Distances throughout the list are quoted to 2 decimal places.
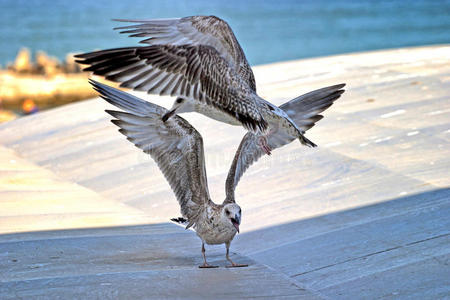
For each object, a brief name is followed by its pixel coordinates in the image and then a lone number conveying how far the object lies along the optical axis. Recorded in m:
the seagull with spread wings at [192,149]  7.27
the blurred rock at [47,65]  34.28
